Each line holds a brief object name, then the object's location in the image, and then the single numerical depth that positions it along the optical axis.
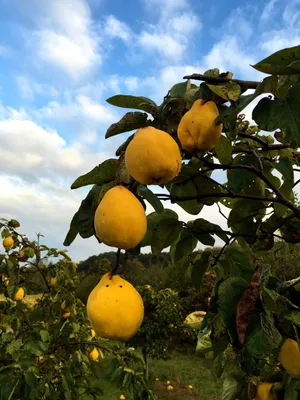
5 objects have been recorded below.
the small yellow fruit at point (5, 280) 3.22
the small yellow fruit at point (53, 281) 3.30
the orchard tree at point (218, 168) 0.75
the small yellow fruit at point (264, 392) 1.30
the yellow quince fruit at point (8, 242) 3.17
